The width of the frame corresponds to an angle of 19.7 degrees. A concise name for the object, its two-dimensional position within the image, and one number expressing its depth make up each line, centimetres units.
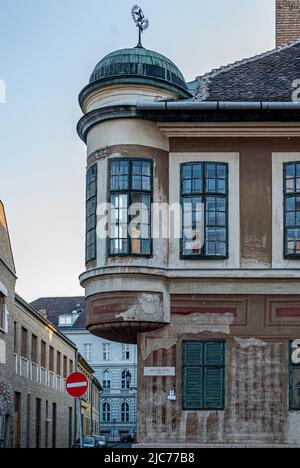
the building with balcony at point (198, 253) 1939
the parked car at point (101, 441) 4951
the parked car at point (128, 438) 8791
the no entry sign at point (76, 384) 1898
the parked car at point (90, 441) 4522
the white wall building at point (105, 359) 9925
